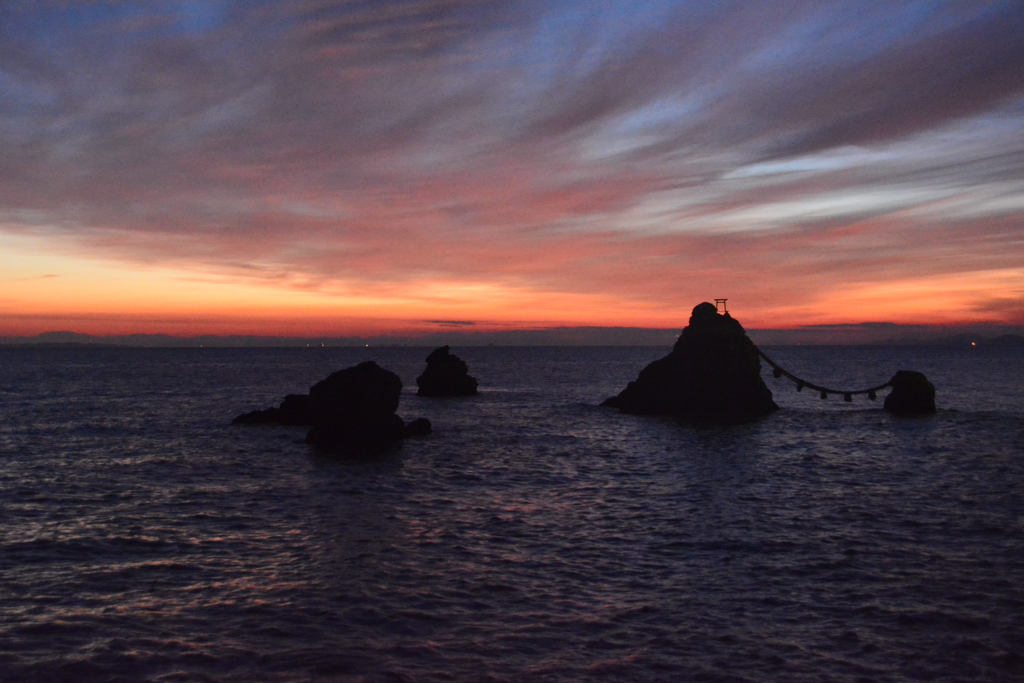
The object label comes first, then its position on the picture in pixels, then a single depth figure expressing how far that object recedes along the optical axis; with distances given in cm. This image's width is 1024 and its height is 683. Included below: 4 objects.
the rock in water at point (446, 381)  9638
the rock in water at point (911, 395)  6494
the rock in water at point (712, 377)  6525
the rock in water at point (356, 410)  4694
